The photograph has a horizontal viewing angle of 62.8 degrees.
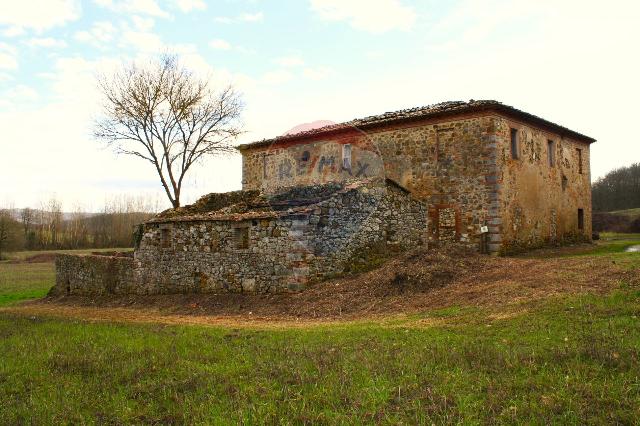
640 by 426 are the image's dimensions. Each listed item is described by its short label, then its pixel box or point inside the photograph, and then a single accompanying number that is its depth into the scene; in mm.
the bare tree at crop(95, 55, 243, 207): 25703
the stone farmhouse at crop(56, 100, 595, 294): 14039
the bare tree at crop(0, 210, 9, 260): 42312
